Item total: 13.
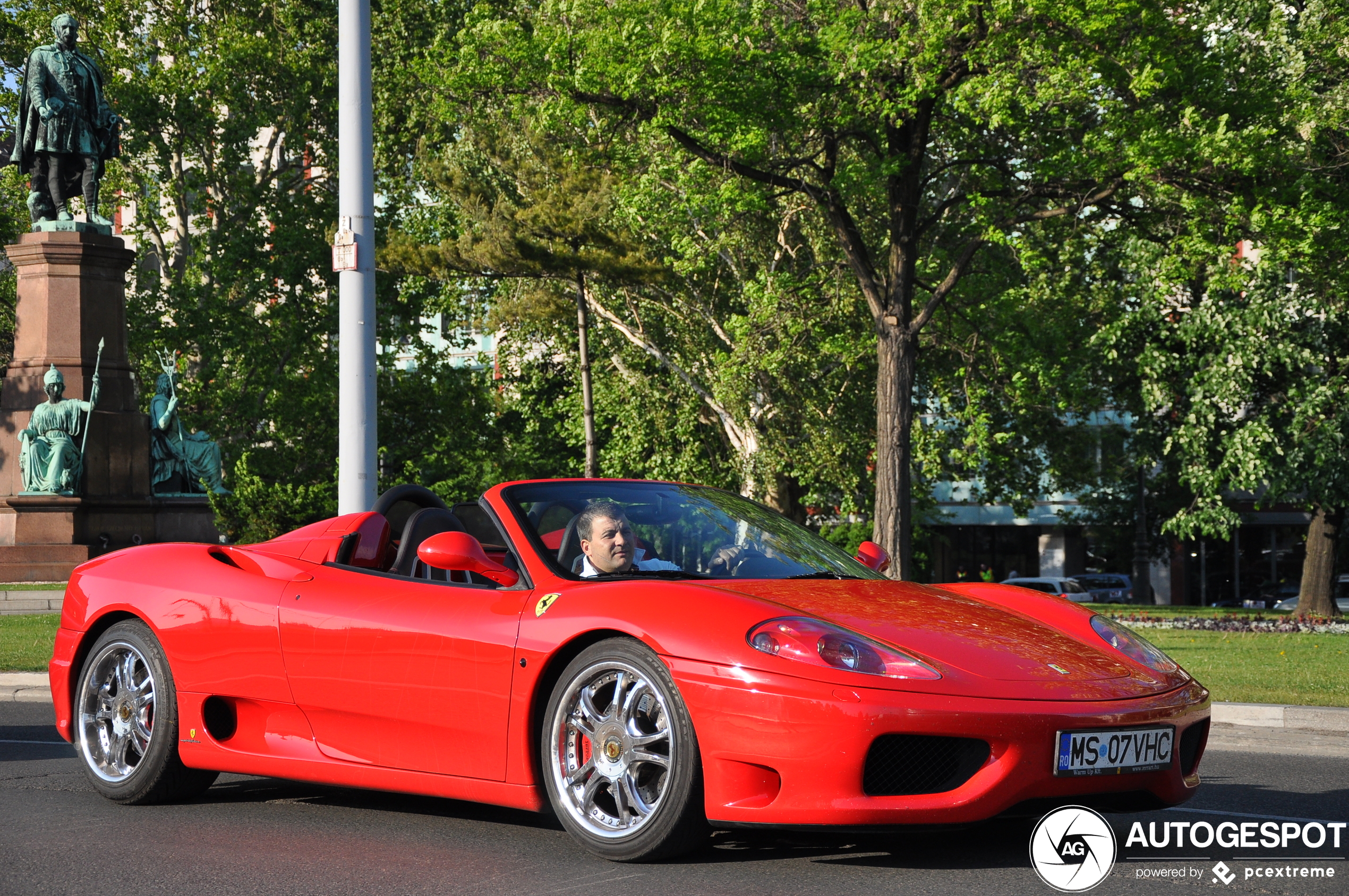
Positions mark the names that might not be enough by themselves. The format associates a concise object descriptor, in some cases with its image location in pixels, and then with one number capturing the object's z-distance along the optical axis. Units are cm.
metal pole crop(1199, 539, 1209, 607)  5094
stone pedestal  2291
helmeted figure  2259
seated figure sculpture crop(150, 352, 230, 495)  2431
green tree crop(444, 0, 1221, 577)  1688
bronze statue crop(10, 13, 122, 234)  2417
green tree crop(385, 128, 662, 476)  2673
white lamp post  1070
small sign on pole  1070
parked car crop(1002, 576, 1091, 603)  4709
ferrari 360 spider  434
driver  538
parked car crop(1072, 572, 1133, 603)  5150
